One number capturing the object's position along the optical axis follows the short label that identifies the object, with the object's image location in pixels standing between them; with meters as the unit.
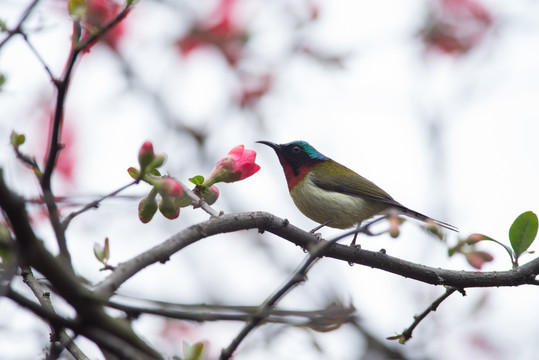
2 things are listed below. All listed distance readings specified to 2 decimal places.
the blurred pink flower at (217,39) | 16.28
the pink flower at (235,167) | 5.86
